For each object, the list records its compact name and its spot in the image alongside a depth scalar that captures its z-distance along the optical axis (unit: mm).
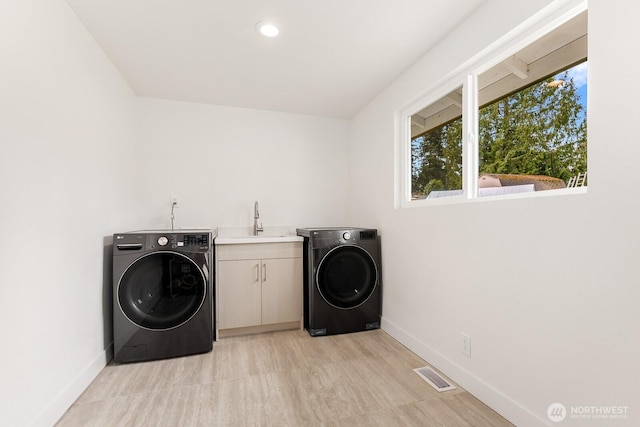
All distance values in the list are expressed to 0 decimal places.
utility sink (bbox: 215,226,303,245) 2648
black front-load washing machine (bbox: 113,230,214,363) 2168
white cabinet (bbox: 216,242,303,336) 2621
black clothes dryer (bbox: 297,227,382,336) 2682
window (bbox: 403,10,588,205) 1407
